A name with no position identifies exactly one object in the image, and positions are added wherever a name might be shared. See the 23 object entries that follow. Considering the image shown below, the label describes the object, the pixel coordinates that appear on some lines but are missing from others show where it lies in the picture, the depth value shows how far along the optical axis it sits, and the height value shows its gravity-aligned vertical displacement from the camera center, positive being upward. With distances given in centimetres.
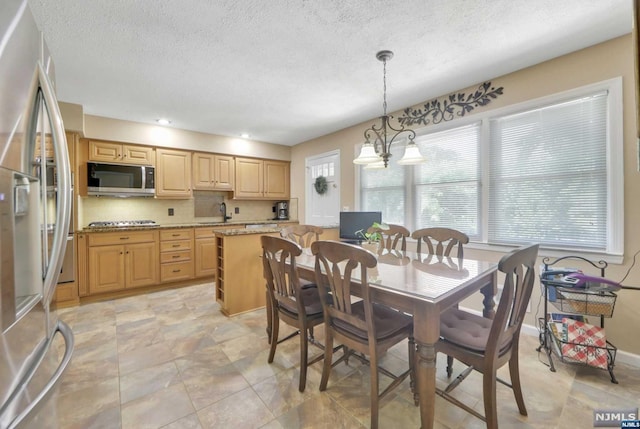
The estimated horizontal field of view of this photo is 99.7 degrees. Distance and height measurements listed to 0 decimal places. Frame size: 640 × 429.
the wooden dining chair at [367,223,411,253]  273 -22
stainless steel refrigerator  61 -2
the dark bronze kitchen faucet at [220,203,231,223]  512 +3
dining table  135 -43
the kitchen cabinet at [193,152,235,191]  460 +73
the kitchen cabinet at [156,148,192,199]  424 +64
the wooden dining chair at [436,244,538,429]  132 -70
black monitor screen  374 -14
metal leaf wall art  286 +123
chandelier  225 +49
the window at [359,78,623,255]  220 +36
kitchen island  299 -66
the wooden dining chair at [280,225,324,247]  290 -21
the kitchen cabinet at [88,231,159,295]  353 -63
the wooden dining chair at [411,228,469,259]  236 -23
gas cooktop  386 -14
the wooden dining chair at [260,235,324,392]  181 -64
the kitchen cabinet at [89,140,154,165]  378 +90
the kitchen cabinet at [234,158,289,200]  509 +67
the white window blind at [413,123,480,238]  301 +37
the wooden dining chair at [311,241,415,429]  145 -67
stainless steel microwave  369 +49
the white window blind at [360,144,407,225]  372 +32
